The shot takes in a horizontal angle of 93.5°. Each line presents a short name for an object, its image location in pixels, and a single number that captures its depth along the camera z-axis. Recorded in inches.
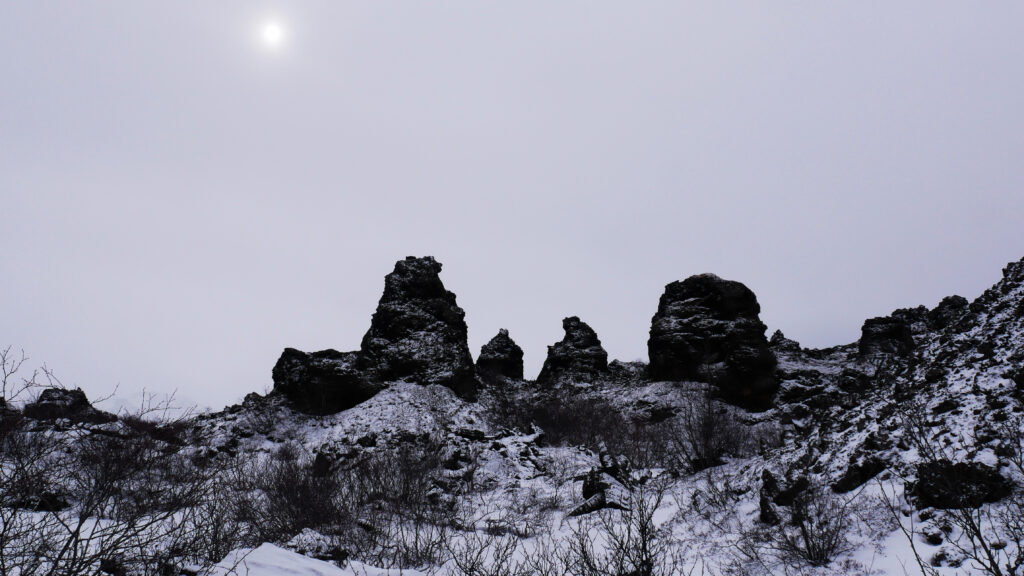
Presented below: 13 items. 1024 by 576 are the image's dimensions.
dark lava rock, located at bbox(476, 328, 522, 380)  2098.9
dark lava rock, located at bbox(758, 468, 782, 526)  445.1
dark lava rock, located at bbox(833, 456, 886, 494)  432.1
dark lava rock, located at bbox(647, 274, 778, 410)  1379.2
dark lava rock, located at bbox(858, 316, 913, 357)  1675.7
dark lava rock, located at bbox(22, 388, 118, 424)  976.5
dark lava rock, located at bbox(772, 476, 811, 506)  464.6
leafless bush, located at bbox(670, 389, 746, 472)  783.7
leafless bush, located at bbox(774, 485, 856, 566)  346.3
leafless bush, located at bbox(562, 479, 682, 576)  254.4
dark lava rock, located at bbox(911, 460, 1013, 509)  319.9
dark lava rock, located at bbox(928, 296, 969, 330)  1752.0
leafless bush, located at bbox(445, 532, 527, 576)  389.3
